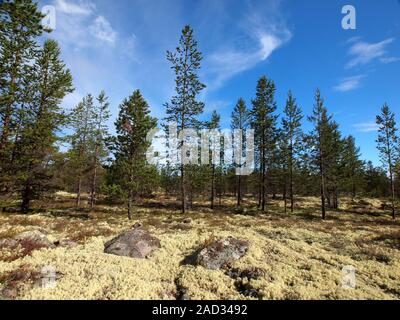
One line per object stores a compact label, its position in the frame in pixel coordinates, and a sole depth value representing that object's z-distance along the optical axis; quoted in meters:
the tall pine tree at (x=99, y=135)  34.03
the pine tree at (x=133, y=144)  22.83
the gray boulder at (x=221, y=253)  10.33
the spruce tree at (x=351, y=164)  40.38
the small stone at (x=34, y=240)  11.39
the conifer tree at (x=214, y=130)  37.64
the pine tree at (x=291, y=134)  33.09
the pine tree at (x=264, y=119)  33.70
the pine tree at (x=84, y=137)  33.72
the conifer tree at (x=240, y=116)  39.41
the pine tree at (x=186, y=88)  28.14
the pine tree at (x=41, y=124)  20.77
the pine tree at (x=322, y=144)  29.80
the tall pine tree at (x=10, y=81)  15.68
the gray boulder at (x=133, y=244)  11.30
